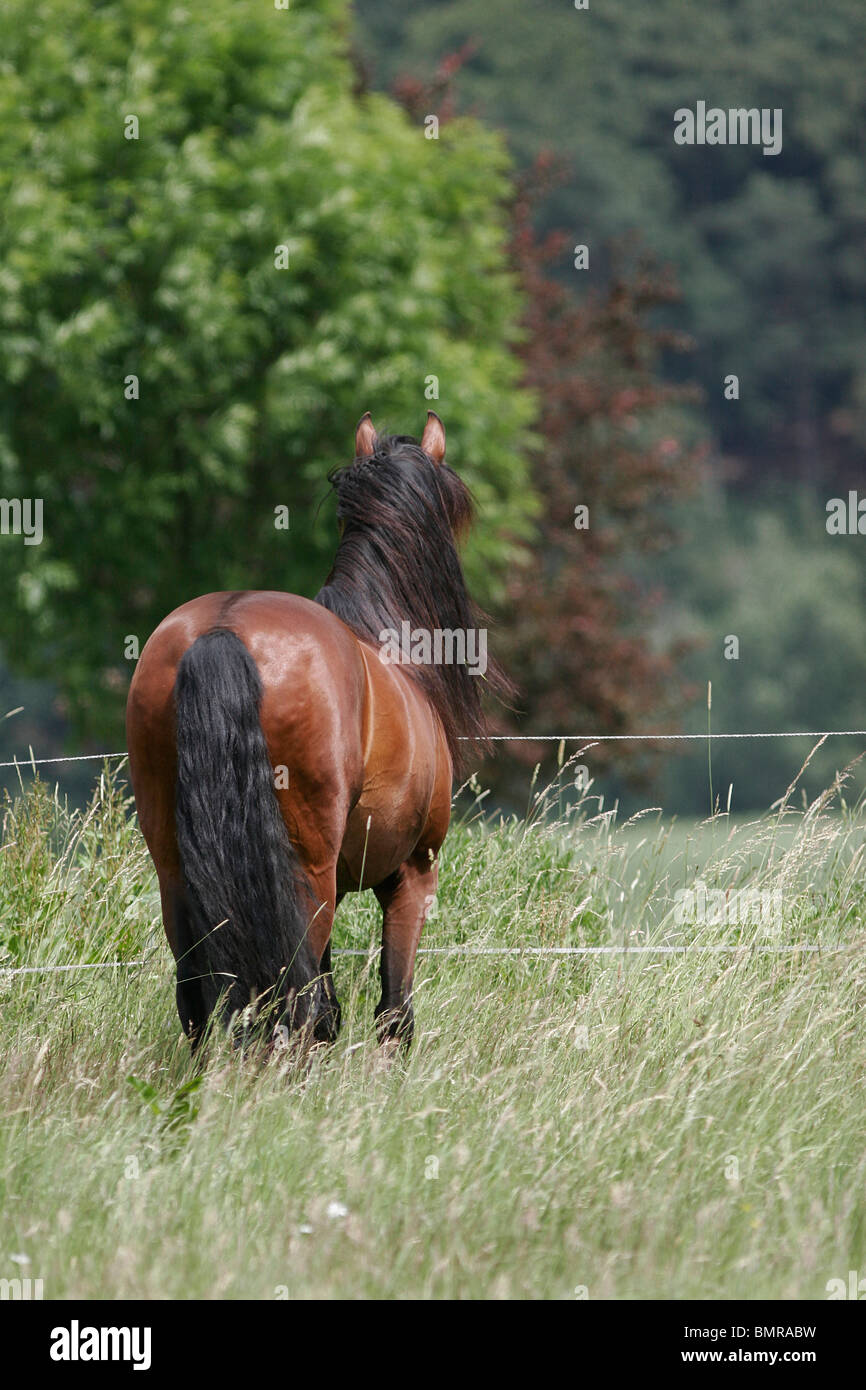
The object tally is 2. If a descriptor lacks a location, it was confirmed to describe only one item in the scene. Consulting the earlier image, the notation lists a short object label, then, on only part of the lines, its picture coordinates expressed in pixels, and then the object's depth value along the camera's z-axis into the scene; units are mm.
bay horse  7523
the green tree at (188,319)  24859
